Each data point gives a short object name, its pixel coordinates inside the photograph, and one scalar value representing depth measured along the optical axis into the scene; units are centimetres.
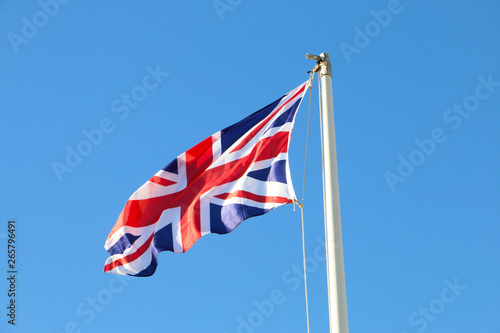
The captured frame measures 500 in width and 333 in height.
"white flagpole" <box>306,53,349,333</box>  1044
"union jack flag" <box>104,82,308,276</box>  1309
